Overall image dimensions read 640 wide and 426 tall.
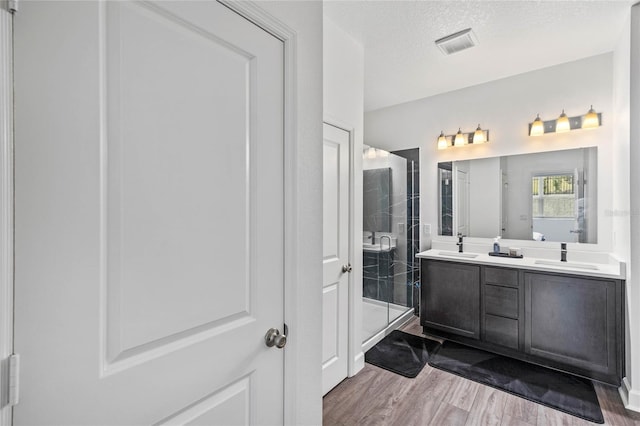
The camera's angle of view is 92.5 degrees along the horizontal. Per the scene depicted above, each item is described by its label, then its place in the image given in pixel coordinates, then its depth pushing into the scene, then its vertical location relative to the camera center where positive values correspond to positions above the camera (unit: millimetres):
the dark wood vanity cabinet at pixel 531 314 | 2256 -857
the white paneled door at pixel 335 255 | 2176 -310
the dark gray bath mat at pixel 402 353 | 2547 -1273
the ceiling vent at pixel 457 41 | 2307 +1348
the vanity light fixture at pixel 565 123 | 2639 +812
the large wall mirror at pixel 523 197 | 2738 +164
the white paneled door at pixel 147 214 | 627 -1
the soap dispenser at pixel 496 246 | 3051 -331
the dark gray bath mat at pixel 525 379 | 2068 -1285
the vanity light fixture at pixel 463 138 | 3221 +814
